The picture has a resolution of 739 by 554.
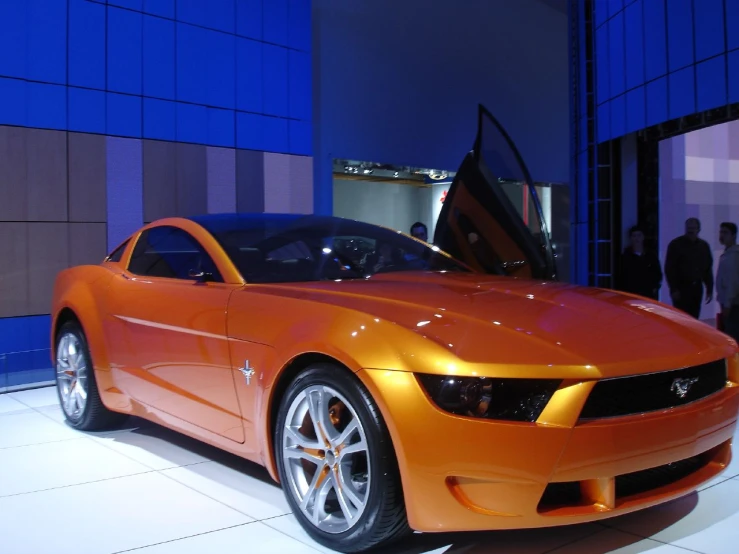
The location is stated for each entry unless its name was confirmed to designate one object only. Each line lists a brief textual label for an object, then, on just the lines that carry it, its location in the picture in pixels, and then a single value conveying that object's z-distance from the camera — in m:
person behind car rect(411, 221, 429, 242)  9.59
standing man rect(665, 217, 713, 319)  7.97
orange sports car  2.26
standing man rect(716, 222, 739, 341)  6.56
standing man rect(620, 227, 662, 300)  7.97
